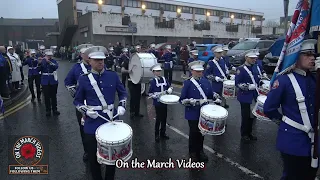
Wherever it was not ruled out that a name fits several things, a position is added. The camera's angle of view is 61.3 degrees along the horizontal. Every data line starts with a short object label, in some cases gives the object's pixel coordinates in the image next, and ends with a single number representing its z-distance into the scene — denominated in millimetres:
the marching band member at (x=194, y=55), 10216
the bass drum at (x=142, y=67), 8203
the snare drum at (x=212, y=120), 4656
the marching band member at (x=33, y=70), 10705
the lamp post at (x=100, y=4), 38562
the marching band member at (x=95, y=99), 3838
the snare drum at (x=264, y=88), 5939
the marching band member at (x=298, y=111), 2936
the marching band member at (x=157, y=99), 6371
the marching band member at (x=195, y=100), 5031
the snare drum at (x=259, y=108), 5312
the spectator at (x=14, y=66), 12633
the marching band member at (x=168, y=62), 13477
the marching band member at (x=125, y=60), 9422
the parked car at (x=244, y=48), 15859
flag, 2977
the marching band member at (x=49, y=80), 8609
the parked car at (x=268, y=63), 14259
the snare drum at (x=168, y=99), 5999
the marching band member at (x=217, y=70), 7703
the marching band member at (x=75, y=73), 5465
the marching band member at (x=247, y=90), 6066
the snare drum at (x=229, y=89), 6961
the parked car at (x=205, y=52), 17422
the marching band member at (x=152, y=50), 14644
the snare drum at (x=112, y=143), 3417
